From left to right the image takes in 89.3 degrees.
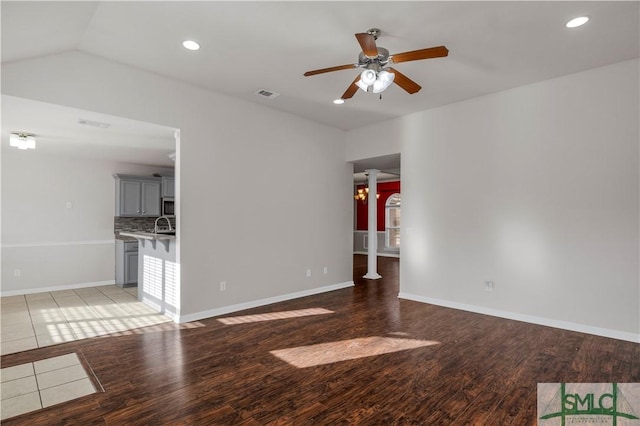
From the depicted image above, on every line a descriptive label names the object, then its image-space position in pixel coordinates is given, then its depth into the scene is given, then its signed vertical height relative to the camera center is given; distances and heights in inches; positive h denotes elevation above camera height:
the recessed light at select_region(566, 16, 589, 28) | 105.7 +64.3
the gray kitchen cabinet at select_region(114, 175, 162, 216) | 257.1 +18.5
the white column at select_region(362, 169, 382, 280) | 270.7 -9.0
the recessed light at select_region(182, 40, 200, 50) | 120.8 +65.6
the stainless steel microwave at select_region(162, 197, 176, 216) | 278.4 +10.1
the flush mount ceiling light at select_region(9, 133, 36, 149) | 177.2 +43.3
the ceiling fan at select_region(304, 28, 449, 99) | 97.2 +49.9
